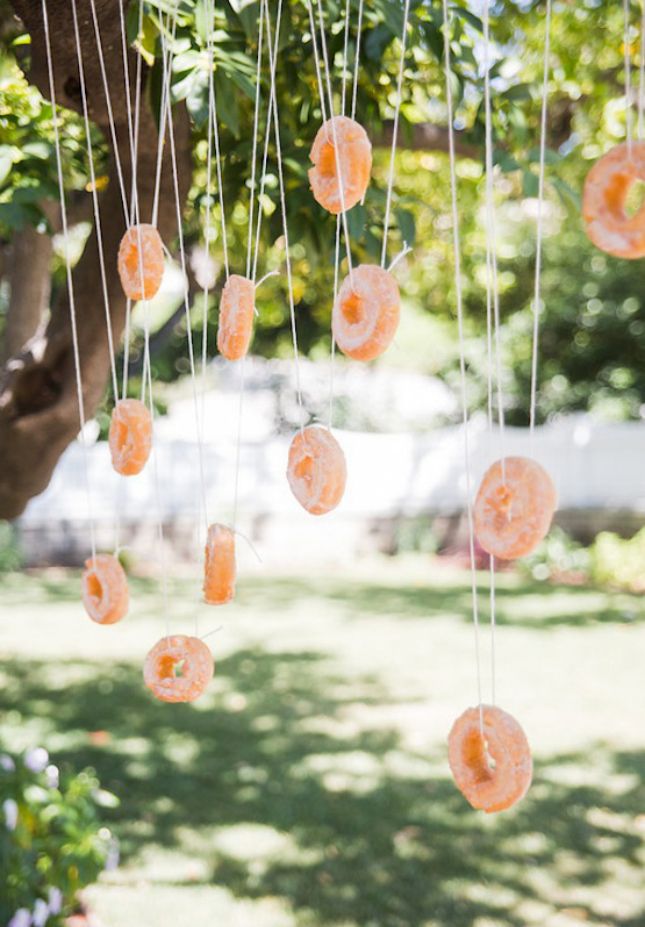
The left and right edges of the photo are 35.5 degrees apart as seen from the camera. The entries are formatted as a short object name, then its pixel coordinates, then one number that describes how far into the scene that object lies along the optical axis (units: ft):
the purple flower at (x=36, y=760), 9.70
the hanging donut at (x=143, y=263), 4.95
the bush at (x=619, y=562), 34.01
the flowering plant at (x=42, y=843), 8.85
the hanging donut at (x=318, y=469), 4.23
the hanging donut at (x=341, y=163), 4.09
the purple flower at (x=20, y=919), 8.42
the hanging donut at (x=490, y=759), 3.69
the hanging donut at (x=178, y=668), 4.68
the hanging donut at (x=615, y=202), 3.15
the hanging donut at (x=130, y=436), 4.93
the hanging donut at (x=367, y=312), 3.93
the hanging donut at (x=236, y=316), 4.68
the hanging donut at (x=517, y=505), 3.50
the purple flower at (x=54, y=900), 8.86
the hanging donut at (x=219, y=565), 4.89
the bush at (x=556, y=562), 36.60
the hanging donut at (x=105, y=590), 5.16
